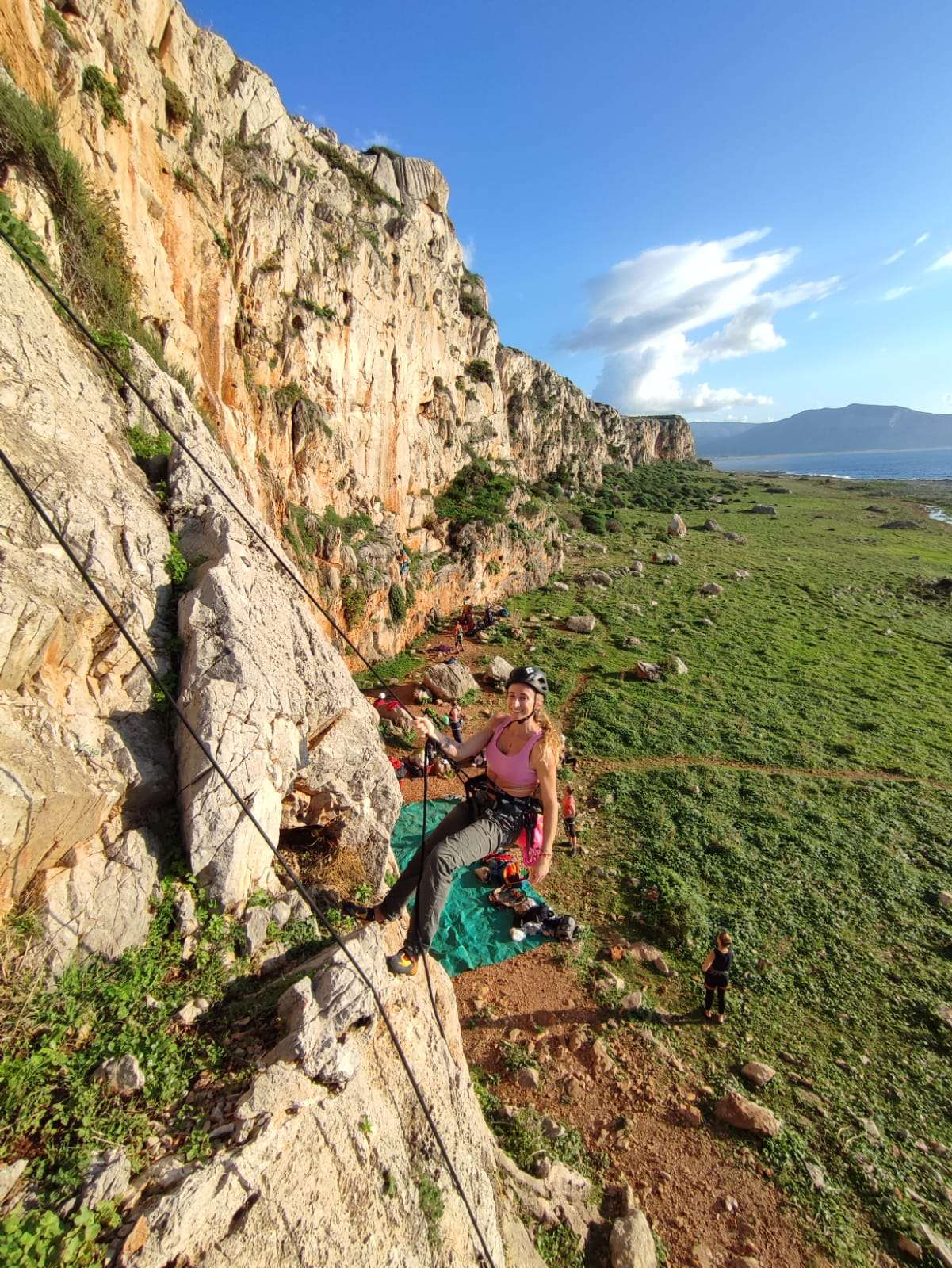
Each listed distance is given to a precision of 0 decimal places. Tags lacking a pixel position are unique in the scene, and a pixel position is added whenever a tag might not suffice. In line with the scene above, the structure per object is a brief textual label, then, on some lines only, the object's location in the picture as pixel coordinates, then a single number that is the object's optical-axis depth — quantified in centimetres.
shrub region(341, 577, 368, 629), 2255
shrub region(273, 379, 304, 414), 2036
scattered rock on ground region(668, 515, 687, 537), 6112
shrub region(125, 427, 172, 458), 786
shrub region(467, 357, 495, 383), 4316
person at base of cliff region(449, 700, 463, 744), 1361
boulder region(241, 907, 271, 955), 564
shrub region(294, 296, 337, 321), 2138
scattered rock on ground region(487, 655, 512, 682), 2386
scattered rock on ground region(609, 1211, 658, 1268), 596
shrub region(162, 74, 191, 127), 1560
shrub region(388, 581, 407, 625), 2573
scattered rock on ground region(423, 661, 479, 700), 2175
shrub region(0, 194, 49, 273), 767
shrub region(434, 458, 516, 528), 3388
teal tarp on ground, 1069
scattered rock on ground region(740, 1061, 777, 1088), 869
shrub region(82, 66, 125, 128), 1160
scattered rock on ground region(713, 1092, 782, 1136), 791
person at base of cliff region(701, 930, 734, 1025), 946
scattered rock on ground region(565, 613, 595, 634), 3089
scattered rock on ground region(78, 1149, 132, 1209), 338
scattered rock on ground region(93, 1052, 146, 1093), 411
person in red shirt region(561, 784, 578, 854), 1401
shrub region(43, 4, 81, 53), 1105
